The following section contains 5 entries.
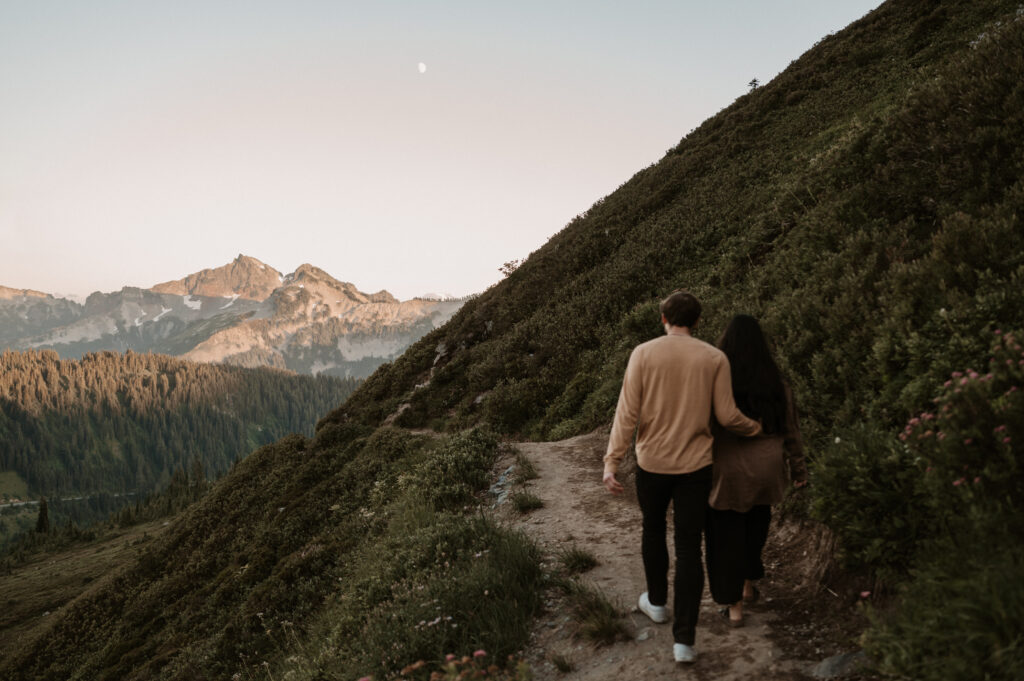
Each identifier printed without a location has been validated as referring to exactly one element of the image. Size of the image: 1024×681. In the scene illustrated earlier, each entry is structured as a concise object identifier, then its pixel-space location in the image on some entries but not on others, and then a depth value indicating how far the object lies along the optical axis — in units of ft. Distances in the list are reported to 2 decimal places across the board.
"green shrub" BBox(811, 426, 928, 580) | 14.82
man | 15.14
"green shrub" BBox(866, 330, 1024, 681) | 10.05
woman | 15.96
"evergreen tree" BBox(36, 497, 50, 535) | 405.29
